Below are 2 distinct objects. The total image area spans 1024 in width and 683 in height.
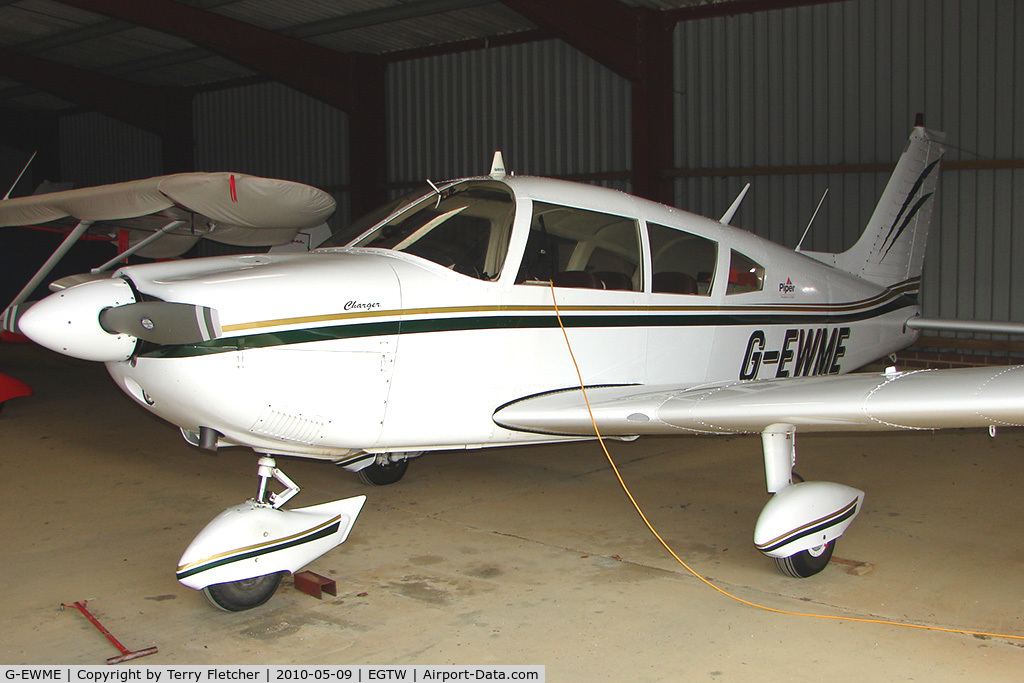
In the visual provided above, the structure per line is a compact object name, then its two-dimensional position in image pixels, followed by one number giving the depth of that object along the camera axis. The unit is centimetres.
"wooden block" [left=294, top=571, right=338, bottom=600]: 403
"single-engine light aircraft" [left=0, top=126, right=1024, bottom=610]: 369
